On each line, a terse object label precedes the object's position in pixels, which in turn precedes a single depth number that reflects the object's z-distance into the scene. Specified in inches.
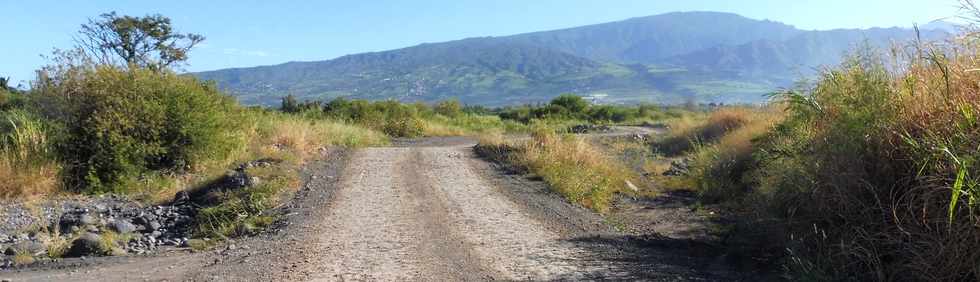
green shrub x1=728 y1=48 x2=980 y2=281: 173.3
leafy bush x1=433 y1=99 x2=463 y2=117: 1768.6
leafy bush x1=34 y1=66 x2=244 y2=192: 467.8
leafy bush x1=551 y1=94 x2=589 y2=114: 2059.5
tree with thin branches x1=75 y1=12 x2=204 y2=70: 1480.1
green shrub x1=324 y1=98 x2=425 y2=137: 1153.0
